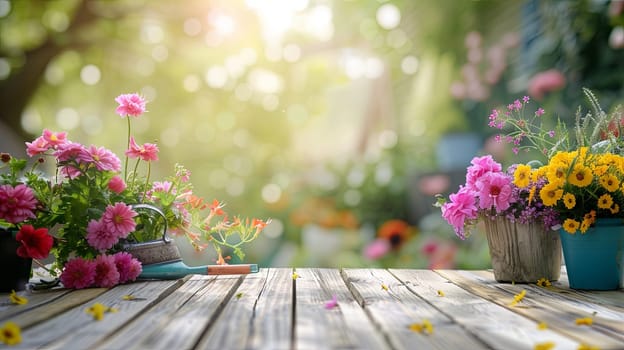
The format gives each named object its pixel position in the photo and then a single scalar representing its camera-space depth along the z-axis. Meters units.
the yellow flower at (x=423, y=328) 1.16
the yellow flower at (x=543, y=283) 1.87
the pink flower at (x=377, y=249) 4.13
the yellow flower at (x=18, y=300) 1.53
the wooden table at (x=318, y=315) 1.10
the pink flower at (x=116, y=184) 1.96
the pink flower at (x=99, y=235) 1.81
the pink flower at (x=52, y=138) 1.92
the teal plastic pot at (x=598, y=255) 1.77
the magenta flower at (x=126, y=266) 1.85
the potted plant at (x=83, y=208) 1.75
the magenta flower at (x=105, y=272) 1.79
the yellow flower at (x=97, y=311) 1.29
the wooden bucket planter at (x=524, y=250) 1.89
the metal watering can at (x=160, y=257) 1.93
